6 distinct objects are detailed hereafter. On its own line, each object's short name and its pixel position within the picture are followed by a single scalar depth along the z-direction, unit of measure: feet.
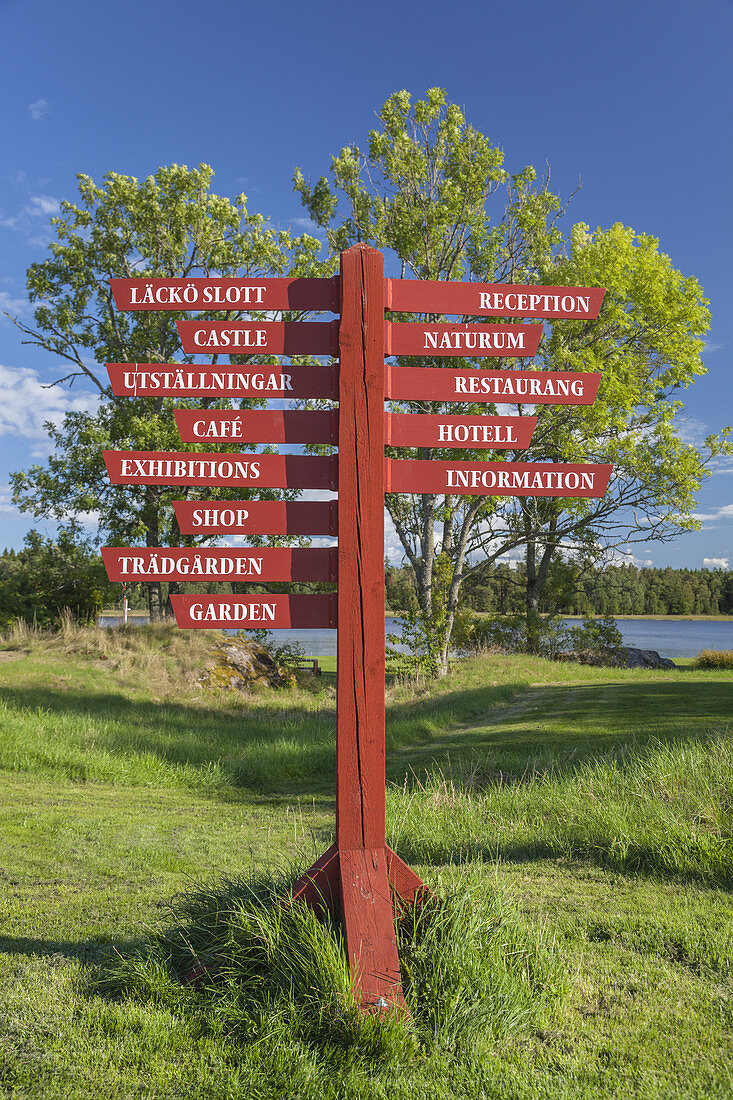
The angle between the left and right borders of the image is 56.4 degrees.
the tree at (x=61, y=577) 66.13
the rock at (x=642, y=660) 82.22
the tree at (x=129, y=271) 69.05
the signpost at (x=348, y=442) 9.86
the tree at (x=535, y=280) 62.95
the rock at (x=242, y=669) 54.54
